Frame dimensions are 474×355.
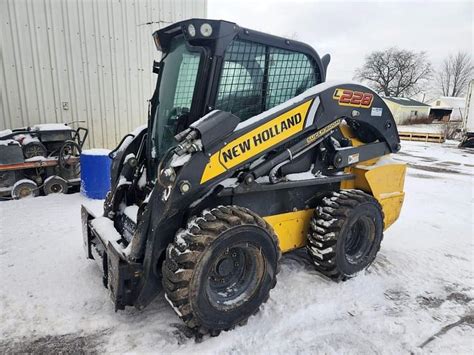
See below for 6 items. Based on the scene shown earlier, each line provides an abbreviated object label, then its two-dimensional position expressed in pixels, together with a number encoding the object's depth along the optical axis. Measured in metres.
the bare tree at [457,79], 70.44
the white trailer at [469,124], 20.20
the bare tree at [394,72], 58.56
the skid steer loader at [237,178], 2.70
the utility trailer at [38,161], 6.47
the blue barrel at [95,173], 6.43
